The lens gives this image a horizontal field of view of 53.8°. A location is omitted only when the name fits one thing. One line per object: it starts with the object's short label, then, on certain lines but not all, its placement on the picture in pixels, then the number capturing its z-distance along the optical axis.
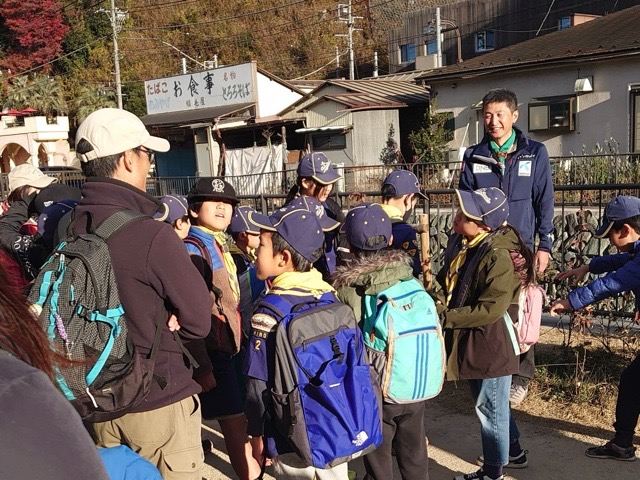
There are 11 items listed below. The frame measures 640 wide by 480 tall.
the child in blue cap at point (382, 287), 2.81
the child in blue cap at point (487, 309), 3.04
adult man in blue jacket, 4.04
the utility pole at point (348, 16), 37.84
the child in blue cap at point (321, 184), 4.24
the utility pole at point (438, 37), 31.55
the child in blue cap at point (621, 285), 3.32
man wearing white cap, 2.21
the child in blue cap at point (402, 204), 3.87
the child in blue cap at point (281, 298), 2.46
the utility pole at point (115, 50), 31.00
